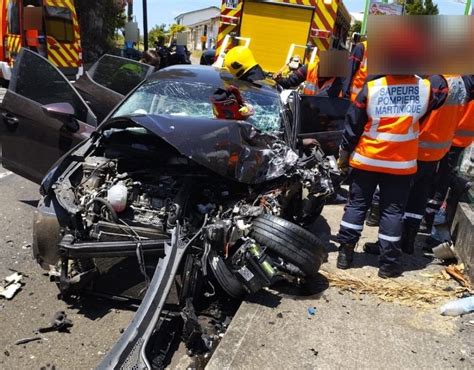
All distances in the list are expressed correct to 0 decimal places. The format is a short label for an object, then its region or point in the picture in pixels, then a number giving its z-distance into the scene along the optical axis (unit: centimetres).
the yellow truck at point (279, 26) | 905
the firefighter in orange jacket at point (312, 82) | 607
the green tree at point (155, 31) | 3060
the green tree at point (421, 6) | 3089
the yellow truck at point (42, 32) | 946
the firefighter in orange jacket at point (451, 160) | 483
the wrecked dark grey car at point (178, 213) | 289
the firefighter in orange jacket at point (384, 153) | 354
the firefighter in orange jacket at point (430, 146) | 411
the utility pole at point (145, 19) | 1488
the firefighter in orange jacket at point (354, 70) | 604
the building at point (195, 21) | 6350
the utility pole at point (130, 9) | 2003
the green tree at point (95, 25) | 1778
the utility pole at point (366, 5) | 1633
